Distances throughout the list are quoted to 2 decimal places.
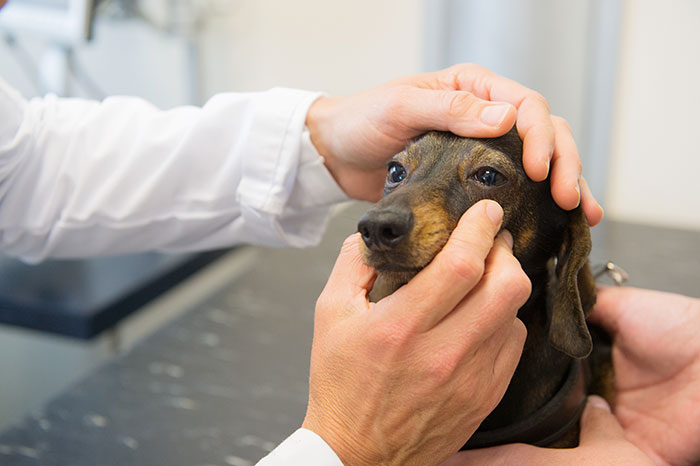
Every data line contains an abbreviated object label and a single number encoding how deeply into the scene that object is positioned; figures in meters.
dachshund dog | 0.54
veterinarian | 0.48
